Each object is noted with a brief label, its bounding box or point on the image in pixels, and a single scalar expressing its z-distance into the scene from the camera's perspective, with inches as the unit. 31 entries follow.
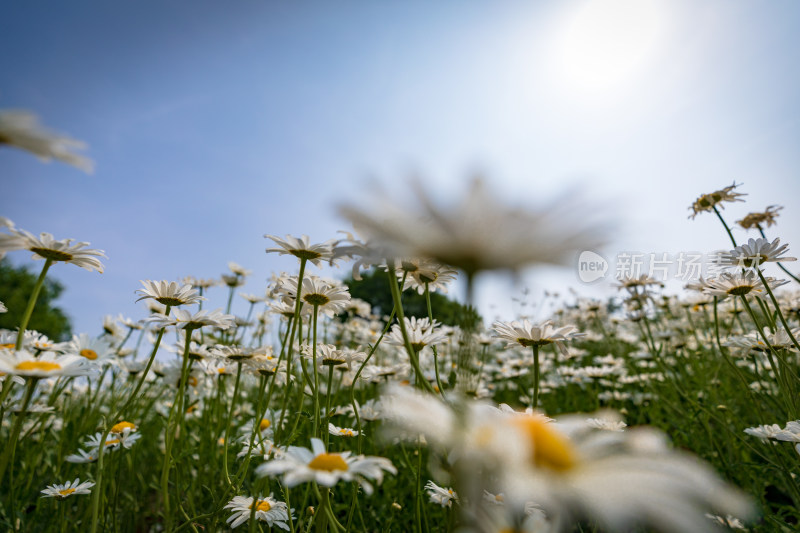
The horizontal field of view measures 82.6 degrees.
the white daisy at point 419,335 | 14.3
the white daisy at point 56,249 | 10.3
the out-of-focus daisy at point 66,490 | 15.9
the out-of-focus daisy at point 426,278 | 11.0
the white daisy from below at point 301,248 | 12.7
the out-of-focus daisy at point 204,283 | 35.3
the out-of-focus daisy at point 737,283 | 19.8
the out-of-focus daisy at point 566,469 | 4.8
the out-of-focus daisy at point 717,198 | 24.6
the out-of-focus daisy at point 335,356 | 16.0
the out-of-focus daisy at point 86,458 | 17.4
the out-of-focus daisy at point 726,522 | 20.7
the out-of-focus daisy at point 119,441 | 17.8
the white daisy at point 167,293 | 15.1
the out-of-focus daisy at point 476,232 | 6.8
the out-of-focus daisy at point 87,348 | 14.4
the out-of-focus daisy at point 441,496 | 14.0
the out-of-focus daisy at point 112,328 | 30.5
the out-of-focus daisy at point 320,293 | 13.8
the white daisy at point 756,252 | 19.2
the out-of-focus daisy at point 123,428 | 18.4
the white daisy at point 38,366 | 8.4
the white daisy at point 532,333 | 12.0
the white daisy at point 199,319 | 14.4
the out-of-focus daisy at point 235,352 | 18.0
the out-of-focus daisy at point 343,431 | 17.5
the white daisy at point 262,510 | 13.6
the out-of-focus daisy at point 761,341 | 19.9
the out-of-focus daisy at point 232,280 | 34.7
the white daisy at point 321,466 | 6.5
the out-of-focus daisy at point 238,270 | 35.6
